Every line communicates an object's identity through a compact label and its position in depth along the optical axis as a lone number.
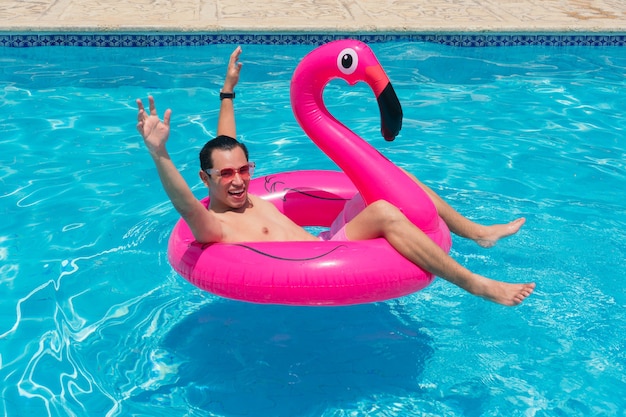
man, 3.46
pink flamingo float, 3.67
